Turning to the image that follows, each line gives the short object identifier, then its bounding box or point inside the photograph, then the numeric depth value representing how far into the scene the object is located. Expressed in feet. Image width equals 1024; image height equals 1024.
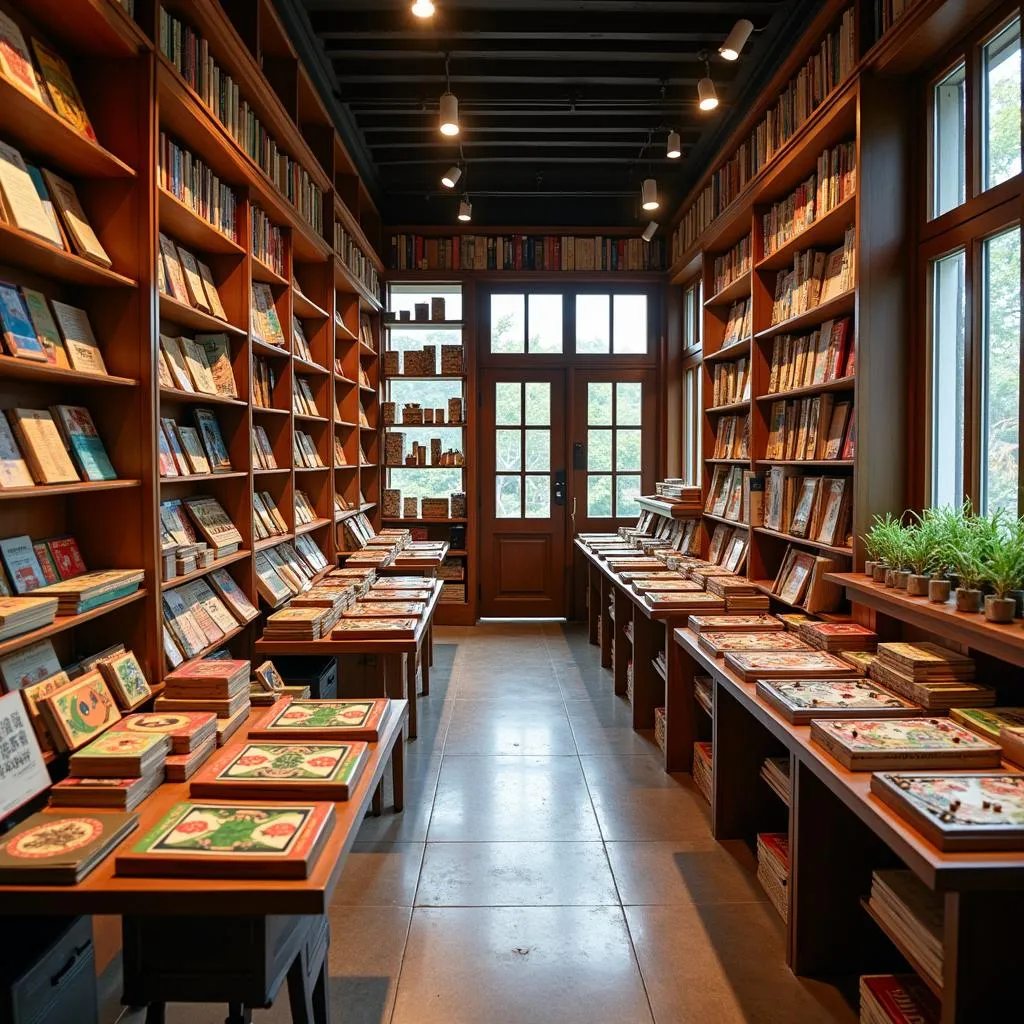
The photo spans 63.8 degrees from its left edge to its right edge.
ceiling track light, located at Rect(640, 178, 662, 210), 18.92
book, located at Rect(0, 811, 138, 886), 5.05
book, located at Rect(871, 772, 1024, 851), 5.24
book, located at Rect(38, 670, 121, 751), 6.91
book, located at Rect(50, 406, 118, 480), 8.09
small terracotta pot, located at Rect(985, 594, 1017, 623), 7.27
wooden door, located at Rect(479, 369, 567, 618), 25.91
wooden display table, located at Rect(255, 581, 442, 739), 11.39
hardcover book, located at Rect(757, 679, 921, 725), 7.68
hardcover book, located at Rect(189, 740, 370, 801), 6.14
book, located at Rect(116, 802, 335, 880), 5.03
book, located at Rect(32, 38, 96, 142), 7.68
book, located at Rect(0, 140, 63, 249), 6.92
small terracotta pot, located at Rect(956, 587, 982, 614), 7.77
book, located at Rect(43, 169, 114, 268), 7.95
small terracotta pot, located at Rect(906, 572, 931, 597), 8.81
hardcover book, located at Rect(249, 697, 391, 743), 7.31
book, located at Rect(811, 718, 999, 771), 6.50
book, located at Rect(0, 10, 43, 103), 6.88
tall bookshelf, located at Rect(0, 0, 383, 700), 7.80
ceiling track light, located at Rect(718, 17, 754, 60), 12.46
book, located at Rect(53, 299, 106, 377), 8.04
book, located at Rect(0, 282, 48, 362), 7.02
